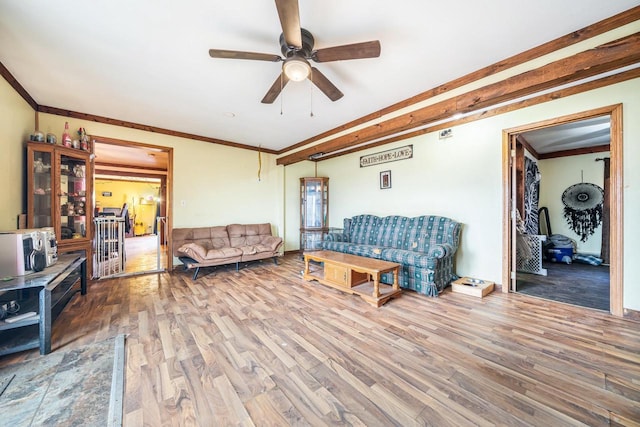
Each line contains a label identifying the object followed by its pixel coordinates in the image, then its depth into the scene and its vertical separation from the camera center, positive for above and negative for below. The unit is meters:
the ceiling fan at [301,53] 1.71 +1.20
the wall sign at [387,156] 4.25 +1.06
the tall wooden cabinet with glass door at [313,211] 5.65 +0.02
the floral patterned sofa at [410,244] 3.11 -0.52
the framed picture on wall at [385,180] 4.57 +0.62
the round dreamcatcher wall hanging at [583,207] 4.98 +0.11
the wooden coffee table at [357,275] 2.79 -0.84
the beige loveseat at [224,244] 3.87 -0.60
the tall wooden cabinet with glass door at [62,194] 2.97 +0.24
